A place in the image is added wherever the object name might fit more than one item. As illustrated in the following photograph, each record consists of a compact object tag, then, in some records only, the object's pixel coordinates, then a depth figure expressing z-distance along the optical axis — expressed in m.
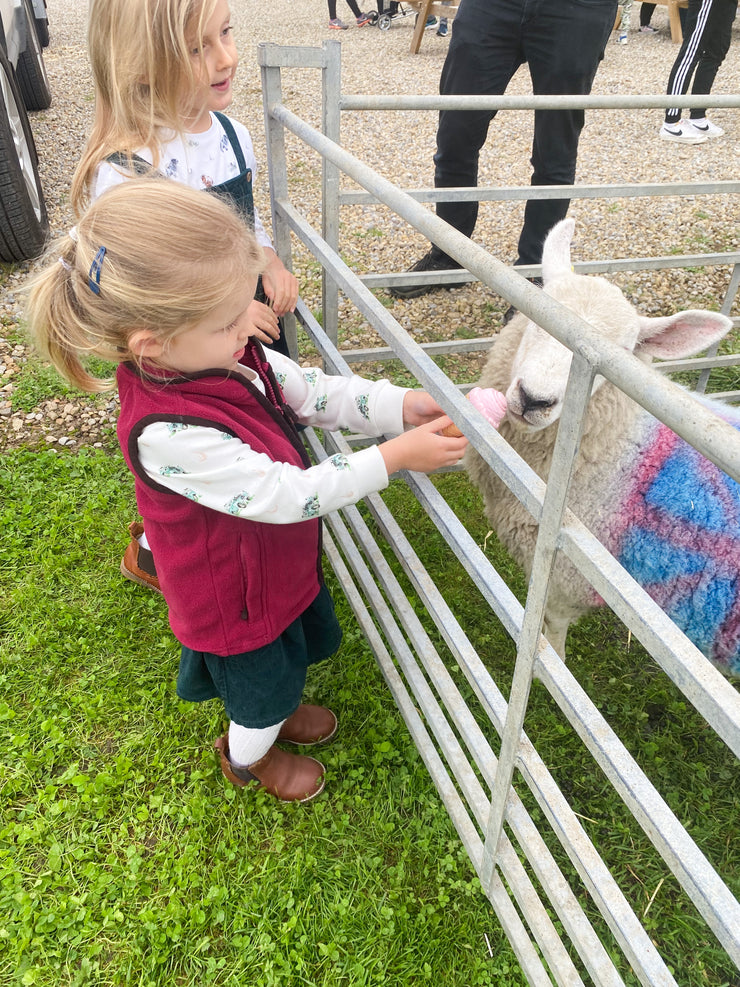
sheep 1.71
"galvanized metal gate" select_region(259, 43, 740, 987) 0.82
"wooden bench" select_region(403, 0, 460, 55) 9.99
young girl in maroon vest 1.22
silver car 3.89
